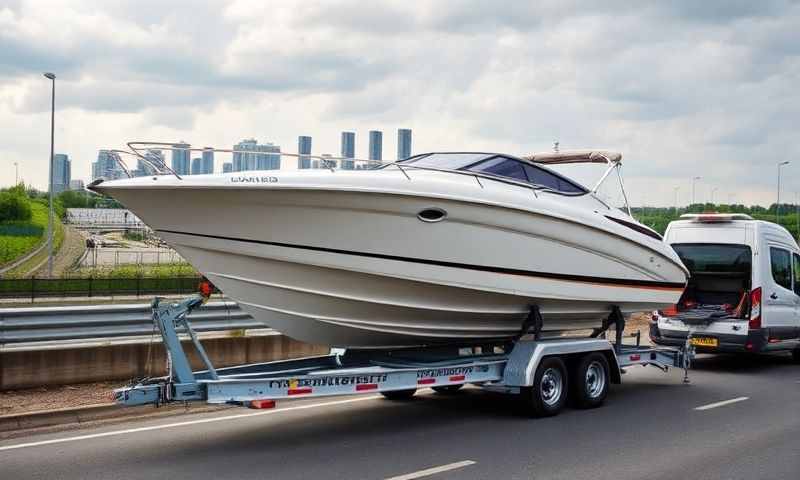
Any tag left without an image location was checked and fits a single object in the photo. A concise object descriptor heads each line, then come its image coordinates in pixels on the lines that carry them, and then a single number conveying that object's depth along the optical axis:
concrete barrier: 9.67
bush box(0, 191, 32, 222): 68.94
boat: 7.72
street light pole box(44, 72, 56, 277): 33.00
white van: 13.12
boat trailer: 7.47
